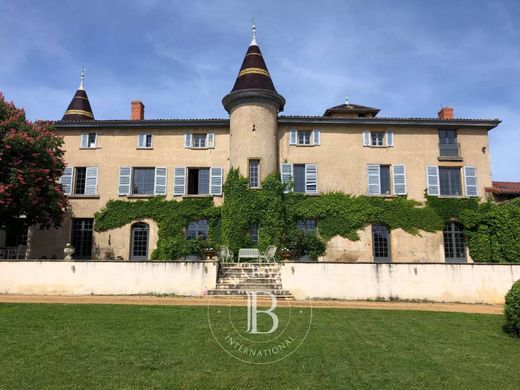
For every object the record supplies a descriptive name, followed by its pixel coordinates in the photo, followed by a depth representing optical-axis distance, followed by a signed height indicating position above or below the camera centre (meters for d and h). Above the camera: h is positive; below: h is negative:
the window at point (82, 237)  23.16 +1.40
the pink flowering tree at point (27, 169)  17.44 +3.80
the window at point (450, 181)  23.67 +4.38
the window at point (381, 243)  22.72 +1.11
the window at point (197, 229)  23.00 +1.81
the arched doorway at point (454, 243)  22.91 +1.14
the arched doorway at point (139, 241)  23.00 +1.19
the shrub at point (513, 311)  9.91 -1.01
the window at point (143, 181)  23.81 +4.39
